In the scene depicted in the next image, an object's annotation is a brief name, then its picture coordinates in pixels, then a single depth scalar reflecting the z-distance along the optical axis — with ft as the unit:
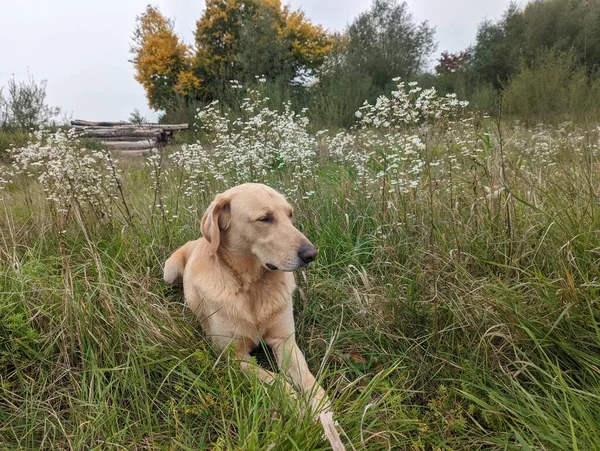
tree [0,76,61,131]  35.12
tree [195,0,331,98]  55.88
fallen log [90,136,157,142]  33.47
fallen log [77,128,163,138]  33.17
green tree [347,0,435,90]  53.11
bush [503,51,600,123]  27.37
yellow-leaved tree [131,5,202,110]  66.44
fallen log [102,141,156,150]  32.38
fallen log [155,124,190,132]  33.96
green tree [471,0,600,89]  43.12
